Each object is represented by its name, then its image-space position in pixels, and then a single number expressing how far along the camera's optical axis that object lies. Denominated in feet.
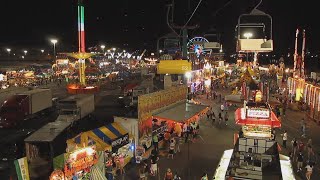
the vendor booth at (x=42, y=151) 41.68
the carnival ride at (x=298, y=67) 119.09
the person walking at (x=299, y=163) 51.46
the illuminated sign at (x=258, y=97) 70.45
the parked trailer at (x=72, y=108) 73.60
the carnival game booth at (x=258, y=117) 56.59
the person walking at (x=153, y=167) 48.60
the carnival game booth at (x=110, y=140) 41.83
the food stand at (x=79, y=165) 36.22
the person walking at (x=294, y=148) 59.36
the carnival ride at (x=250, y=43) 42.32
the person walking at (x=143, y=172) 45.62
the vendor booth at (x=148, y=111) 56.13
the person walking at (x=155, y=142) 59.31
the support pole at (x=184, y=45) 113.39
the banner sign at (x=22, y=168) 32.76
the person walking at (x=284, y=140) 64.36
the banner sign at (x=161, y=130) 63.35
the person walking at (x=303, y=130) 72.62
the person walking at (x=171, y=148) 57.53
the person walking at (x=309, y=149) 57.62
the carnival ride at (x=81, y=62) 128.40
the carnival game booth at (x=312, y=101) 88.33
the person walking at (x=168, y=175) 44.82
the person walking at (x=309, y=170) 47.03
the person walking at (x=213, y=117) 85.40
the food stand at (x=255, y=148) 36.40
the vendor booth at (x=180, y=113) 65.26
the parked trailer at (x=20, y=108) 78.54
